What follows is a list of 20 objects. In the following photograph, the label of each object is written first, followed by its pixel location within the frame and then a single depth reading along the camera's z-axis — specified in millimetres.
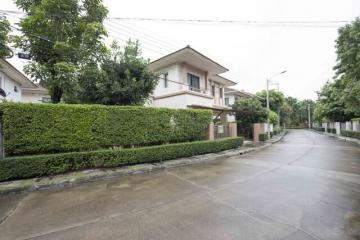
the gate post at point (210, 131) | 13383
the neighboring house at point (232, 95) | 30102
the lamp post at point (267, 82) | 22862
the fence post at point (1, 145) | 6566
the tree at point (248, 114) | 20516
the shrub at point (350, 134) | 20961
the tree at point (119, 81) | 9969
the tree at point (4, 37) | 6307
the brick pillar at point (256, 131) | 20203
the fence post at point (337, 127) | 30545
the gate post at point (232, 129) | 16192
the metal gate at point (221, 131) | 14675
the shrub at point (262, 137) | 20953
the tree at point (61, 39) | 8906
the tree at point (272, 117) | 25644
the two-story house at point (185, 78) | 14594
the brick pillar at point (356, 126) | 21816
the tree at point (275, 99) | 34375
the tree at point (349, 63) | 13419
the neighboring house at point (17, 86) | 12383
